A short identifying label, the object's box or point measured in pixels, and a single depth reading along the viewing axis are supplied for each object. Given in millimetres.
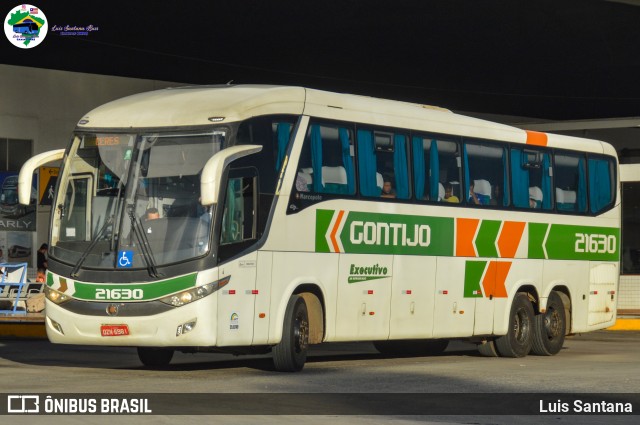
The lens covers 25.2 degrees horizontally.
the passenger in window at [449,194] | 20547
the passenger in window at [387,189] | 19181
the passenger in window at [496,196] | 21609
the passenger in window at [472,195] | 21109
